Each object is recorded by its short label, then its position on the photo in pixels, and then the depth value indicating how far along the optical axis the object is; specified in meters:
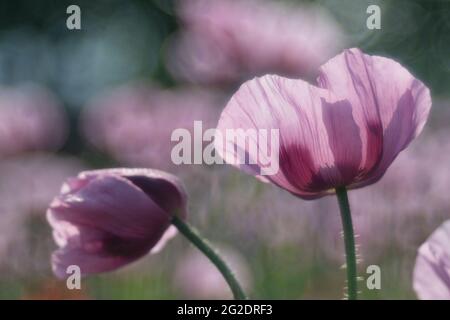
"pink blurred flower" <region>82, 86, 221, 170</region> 1.64
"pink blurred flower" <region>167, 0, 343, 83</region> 1.54
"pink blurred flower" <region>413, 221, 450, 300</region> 0.90
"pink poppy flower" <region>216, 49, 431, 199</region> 0.92
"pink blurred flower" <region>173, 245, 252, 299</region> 1.65
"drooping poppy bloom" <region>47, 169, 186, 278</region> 0.94
